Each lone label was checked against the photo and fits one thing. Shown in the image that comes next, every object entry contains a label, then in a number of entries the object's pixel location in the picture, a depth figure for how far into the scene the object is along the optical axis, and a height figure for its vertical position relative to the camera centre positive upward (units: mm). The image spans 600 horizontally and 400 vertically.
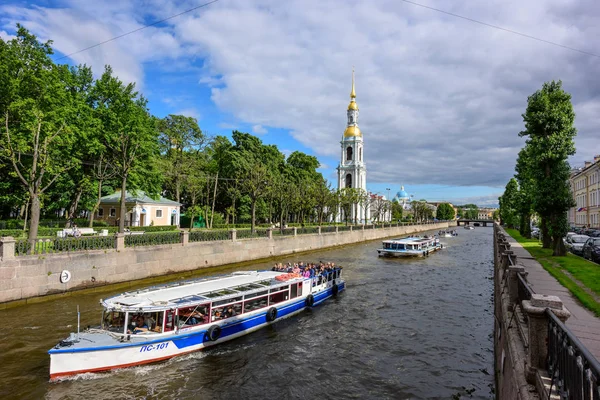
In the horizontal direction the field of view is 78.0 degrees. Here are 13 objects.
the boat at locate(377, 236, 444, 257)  50844 -4508
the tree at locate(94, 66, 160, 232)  43094 +10942
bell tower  128250 +20391
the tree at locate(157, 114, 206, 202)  71188 +15358
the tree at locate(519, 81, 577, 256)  28969 +5454
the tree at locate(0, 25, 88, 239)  27953 +9817
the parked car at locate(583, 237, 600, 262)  26469 -2384
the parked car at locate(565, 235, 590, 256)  33094 -2514
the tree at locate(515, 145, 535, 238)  54219 +2733
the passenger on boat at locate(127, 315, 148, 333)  15440 -4594
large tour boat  14047 -4841
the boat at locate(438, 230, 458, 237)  97000 -4681
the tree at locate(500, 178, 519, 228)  84438 +3708
